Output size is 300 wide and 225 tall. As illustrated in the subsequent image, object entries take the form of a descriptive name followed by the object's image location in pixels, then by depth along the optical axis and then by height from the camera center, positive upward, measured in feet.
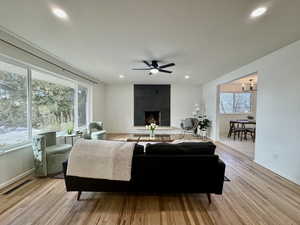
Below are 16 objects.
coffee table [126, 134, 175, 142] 15.15 -2.94
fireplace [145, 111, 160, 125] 25.93 -1.27
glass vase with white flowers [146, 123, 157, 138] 16.30 -1.92
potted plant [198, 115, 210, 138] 22.25 -2.02
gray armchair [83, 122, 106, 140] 15.67 -2.45
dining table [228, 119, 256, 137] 20.17 -1.71
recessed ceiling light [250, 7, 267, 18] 6.39 +4.08
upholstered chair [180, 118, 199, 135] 22.39 -2.06
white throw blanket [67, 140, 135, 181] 7.03 -2.37
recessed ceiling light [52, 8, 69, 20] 6.59 +4.10
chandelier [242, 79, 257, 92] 22.22 +3.53
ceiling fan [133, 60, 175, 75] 12.92 +3.57
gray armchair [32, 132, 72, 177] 10.00 -3.15
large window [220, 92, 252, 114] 27.30 +1.37
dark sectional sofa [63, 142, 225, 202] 7.02 -2.86
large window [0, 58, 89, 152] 9.48 +0.40
